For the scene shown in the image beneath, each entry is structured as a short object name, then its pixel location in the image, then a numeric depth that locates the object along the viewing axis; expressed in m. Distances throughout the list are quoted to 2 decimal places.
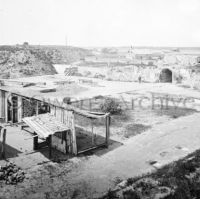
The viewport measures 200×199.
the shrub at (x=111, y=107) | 19.97
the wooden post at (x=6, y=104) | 16.47
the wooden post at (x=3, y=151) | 11.63
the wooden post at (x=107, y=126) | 12.87
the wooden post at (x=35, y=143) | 12.59
